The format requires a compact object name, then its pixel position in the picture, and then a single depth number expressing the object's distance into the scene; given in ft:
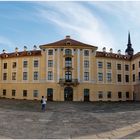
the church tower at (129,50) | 132.35
